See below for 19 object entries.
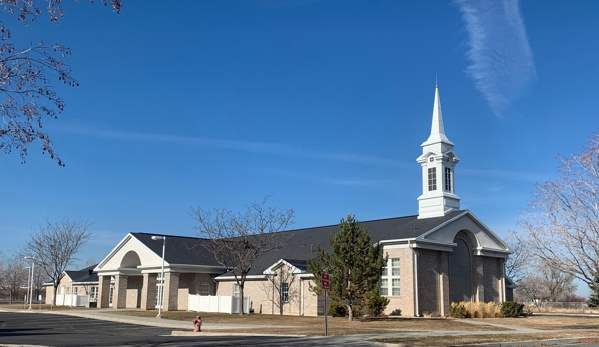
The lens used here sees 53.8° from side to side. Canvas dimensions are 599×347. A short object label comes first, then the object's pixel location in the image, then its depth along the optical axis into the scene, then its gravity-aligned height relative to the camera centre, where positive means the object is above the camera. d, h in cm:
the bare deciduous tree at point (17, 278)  9239 +53
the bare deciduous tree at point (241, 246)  3853 +266
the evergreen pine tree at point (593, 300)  5212 -102
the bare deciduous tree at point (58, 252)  5962 +298
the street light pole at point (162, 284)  3831 -7
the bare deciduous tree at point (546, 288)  8164 +7
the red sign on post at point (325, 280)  2178 +20
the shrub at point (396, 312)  3578 -153
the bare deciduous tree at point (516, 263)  6981 +295
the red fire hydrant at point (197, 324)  2428 -163
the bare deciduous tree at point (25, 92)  1104 +353
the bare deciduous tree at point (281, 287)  3803 -14
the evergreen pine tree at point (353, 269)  3139 +89
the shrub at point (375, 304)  3144 -95
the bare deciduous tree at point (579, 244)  2819 +215
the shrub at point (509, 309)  3731 -132
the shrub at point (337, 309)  3391 -133
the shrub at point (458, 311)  3519 -139
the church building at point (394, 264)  3619 +146
